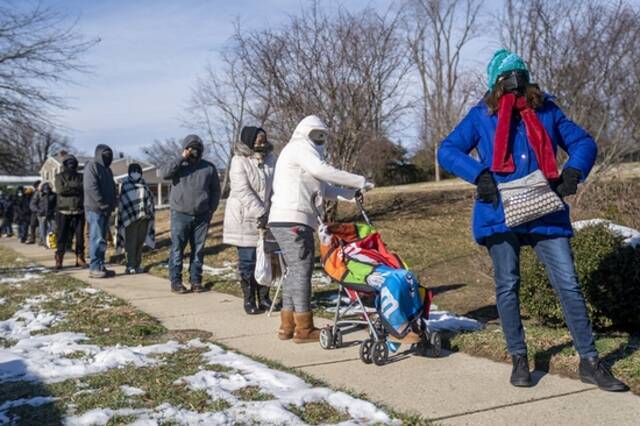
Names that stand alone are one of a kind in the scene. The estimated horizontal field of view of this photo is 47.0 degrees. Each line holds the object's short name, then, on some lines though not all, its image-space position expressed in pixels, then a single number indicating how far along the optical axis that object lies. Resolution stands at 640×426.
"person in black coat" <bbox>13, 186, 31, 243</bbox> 22.16
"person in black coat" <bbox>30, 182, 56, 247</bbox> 17.27
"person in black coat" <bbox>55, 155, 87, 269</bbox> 11.48
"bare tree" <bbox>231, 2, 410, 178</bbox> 12.24
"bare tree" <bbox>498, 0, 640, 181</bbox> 12.02
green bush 5.99
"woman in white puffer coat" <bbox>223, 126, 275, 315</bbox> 7.21
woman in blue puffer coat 4.25
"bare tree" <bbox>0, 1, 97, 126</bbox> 14.53
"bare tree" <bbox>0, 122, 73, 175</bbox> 15.27
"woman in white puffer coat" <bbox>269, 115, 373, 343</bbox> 5.76
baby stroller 5.00
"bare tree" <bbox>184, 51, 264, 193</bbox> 14.63
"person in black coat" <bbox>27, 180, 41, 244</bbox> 20.69
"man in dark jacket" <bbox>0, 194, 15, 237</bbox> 26.58
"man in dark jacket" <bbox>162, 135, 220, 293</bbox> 8.79
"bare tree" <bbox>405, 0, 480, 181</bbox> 16.92
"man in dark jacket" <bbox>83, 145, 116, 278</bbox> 10.44
